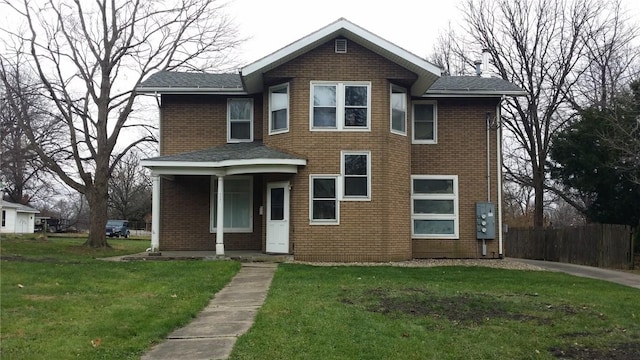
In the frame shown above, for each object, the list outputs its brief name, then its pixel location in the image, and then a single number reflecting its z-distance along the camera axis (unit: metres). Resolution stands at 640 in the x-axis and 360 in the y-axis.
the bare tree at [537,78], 32.22
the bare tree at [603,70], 28.98
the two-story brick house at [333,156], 16.20
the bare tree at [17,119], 23.25
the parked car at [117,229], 51.53
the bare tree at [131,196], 65.19
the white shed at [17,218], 51.25
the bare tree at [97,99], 23.28
